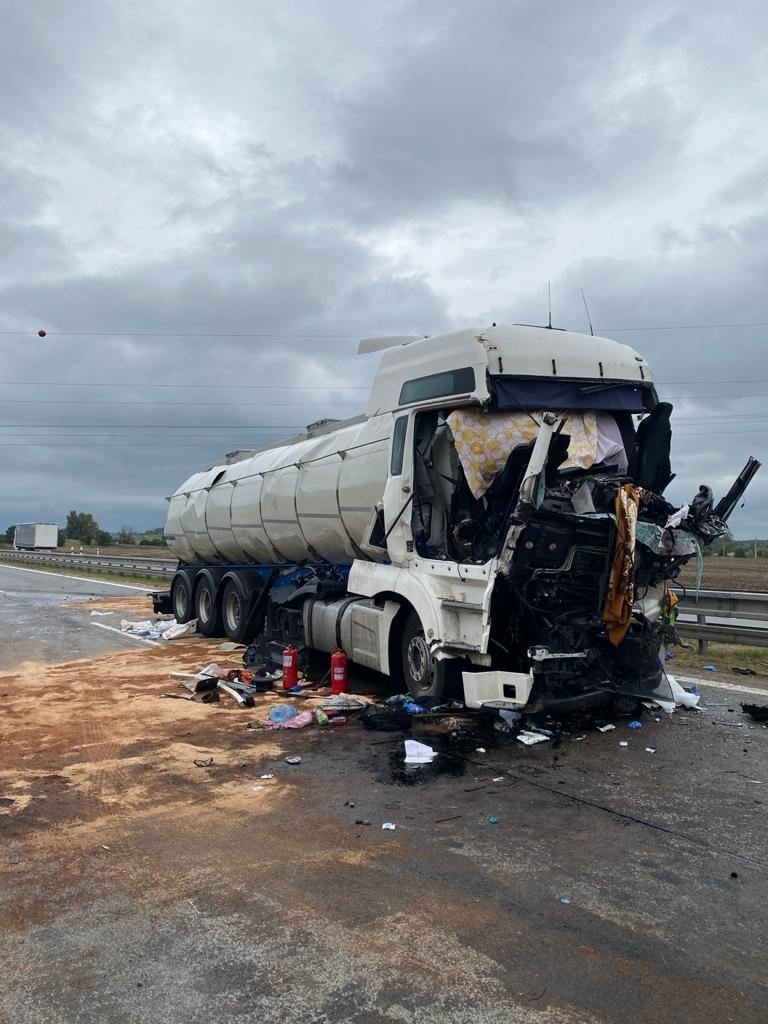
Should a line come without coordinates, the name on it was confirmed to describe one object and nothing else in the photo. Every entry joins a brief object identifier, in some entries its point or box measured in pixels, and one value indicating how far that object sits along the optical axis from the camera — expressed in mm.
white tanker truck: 7016
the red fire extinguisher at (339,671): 9484
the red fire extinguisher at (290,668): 9963
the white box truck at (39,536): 68625
